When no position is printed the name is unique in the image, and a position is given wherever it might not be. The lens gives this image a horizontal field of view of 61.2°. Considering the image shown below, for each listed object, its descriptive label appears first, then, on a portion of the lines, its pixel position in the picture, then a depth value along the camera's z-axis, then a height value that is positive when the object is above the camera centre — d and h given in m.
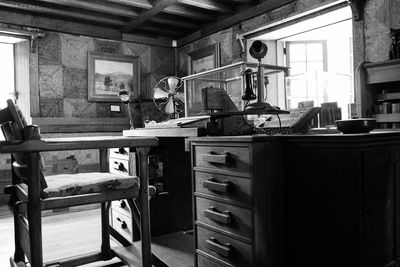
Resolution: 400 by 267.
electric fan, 4.34 +0.57
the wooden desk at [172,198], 3.12 -0.60
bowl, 1.63 +0.03
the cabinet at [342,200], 1.51 -0.33
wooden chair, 1.81 -0.28
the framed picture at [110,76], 5.77 +1.08
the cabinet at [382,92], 3.20 +0.40
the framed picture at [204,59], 5.66 +1.33
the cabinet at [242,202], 1.71 -0.36
